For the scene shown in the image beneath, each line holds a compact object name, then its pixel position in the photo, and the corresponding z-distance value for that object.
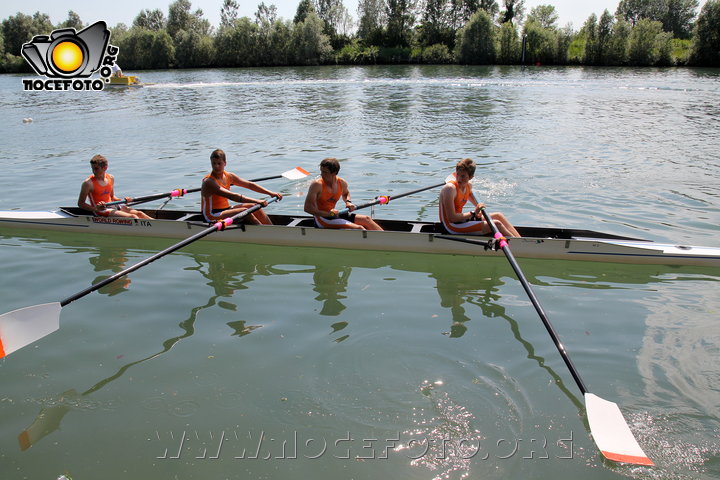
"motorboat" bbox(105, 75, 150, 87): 42.53
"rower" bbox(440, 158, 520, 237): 8.34
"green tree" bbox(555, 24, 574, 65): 63.81
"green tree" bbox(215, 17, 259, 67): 79.00
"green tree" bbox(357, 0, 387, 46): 89.69
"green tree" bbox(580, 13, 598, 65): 60.38
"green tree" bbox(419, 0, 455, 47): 83.88
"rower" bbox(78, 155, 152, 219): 9.76
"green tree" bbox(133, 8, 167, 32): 113.37
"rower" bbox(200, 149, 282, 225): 9.09
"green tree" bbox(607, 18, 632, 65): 57.83
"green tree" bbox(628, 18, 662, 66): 55.62
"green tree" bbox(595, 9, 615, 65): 59.28
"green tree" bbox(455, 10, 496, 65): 68.19
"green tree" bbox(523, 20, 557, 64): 64.75
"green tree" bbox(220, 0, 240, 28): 118.75
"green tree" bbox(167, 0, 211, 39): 98.94
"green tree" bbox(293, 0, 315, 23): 95.12
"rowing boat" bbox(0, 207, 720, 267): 8.23
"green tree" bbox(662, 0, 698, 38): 90.69
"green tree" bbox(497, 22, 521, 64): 67.38
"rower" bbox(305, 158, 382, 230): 8.60
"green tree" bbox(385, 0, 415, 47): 86.19
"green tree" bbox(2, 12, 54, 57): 81.44
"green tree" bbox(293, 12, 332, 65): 76.06
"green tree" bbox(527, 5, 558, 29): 77.12
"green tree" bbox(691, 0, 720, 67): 51.44
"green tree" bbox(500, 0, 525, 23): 77.88
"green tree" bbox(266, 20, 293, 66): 78.19
